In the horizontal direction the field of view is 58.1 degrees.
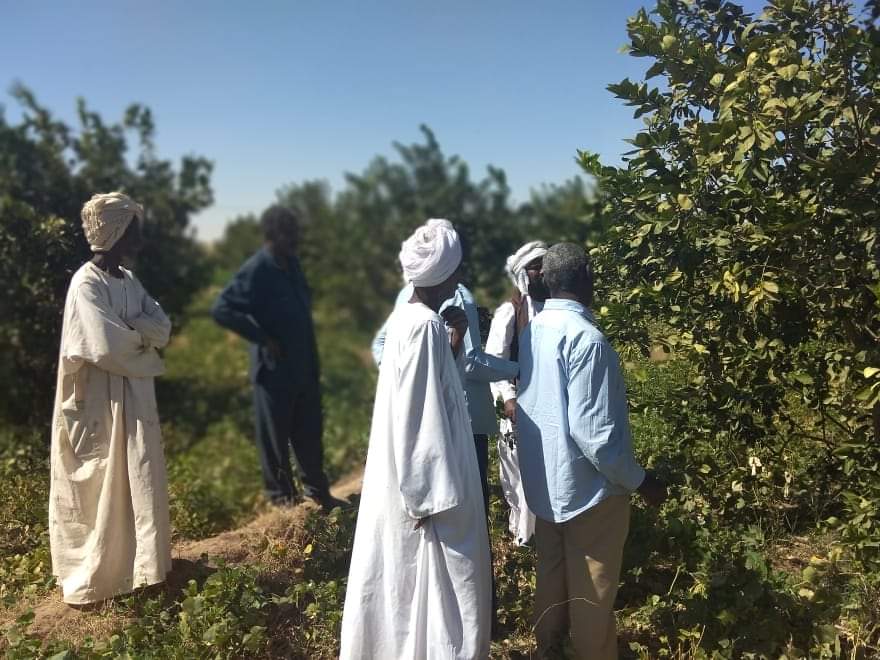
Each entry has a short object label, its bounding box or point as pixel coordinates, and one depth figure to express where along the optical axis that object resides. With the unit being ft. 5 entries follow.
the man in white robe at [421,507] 9.20
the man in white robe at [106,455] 12.09
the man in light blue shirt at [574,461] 9.06
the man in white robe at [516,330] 12.92
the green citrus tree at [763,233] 9.84
